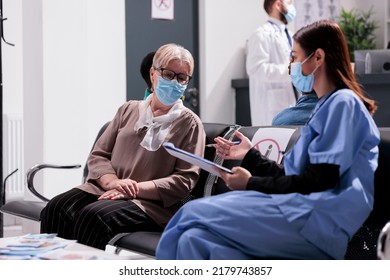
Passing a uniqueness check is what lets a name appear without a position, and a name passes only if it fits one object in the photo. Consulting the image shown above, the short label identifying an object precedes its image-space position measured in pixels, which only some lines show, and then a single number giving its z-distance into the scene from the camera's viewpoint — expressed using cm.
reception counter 494
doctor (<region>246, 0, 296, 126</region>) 519
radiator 580
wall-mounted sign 567
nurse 210
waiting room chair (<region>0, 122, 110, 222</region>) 348
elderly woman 293
